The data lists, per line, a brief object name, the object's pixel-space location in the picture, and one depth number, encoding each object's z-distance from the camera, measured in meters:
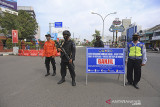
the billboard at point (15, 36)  14.53
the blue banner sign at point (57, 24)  28.75
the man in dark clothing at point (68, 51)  3.75
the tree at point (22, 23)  25.16
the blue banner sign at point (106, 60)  3.80
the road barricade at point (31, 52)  13.47
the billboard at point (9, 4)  14.24
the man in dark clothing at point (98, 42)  5.79
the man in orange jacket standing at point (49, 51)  4.80
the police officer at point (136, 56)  3.54
